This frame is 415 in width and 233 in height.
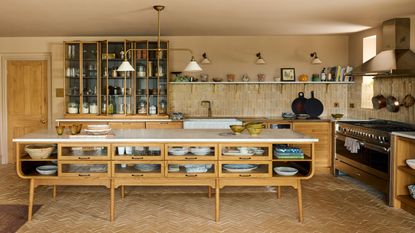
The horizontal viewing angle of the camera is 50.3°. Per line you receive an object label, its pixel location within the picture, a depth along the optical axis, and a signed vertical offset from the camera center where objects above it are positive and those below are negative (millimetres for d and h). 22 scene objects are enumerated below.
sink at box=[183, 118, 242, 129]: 7262 -258
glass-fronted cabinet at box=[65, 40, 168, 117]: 7836 +512
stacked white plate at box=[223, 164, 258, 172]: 4500 -612
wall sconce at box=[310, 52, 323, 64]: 7789 +850
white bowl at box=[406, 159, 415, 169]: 4934 -610
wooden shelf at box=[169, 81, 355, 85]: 7939 +441
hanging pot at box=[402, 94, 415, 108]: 6027 +103
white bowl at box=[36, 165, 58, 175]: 4570 -659
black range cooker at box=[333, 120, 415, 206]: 5454 -581
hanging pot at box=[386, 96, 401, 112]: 6344 +63
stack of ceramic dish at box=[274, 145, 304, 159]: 4453 -458
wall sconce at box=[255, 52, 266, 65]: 7828 +850
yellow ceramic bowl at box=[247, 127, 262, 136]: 4633 -247
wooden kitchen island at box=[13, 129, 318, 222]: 4445 -538
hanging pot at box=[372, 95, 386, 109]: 6734 +111
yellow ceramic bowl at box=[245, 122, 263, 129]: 4629 -184
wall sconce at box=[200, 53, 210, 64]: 7688 +821
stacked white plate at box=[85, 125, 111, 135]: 4807 -255
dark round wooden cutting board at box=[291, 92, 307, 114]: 8117 +51
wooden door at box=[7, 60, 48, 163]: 8297 +157
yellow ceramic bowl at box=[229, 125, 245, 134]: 4867 -228
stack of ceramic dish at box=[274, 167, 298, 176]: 4492 -649
